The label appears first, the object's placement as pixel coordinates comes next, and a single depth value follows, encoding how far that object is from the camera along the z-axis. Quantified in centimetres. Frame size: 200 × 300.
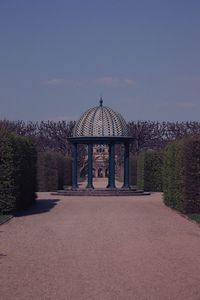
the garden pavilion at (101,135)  3978
